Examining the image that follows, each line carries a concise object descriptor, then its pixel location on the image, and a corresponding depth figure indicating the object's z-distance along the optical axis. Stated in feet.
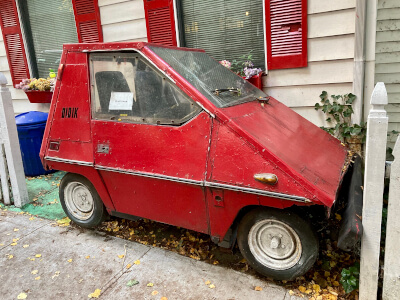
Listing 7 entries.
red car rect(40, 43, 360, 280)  8.00
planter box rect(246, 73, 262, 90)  14.30
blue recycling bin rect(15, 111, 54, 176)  17.04
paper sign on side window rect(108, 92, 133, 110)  9.75
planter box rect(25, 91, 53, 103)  19.60
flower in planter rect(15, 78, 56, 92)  19.26
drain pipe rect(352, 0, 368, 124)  12.37
